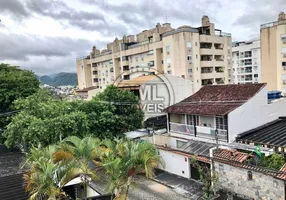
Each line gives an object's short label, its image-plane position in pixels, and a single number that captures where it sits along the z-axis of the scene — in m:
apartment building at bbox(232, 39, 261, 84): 63.25
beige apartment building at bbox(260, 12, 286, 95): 36.40
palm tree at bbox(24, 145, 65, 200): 8.28
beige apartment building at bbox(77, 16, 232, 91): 39.94
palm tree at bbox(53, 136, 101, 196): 8.93
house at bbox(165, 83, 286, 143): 16.48
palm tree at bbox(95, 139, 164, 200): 8.94
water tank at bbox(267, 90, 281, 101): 22.34
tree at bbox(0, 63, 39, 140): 21.05
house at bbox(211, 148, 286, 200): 11.48
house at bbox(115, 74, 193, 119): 27.16
